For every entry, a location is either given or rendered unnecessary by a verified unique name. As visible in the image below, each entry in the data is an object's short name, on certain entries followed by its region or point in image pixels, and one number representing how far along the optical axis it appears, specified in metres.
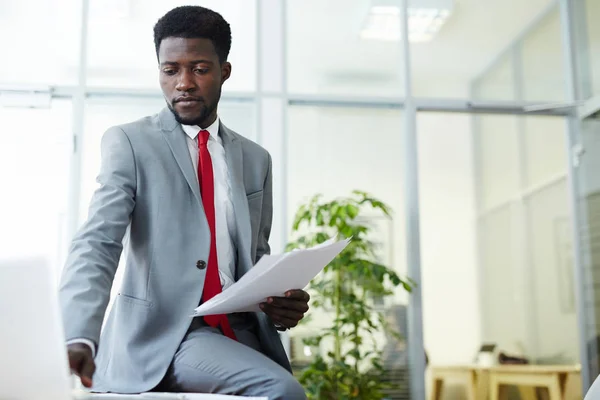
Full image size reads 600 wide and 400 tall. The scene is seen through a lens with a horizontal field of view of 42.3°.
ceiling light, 4.95
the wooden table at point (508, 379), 4.68
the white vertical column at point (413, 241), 4.53
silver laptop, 0.96
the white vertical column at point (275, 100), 4.52
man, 1.49
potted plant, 4.20
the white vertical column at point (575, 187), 4.75
